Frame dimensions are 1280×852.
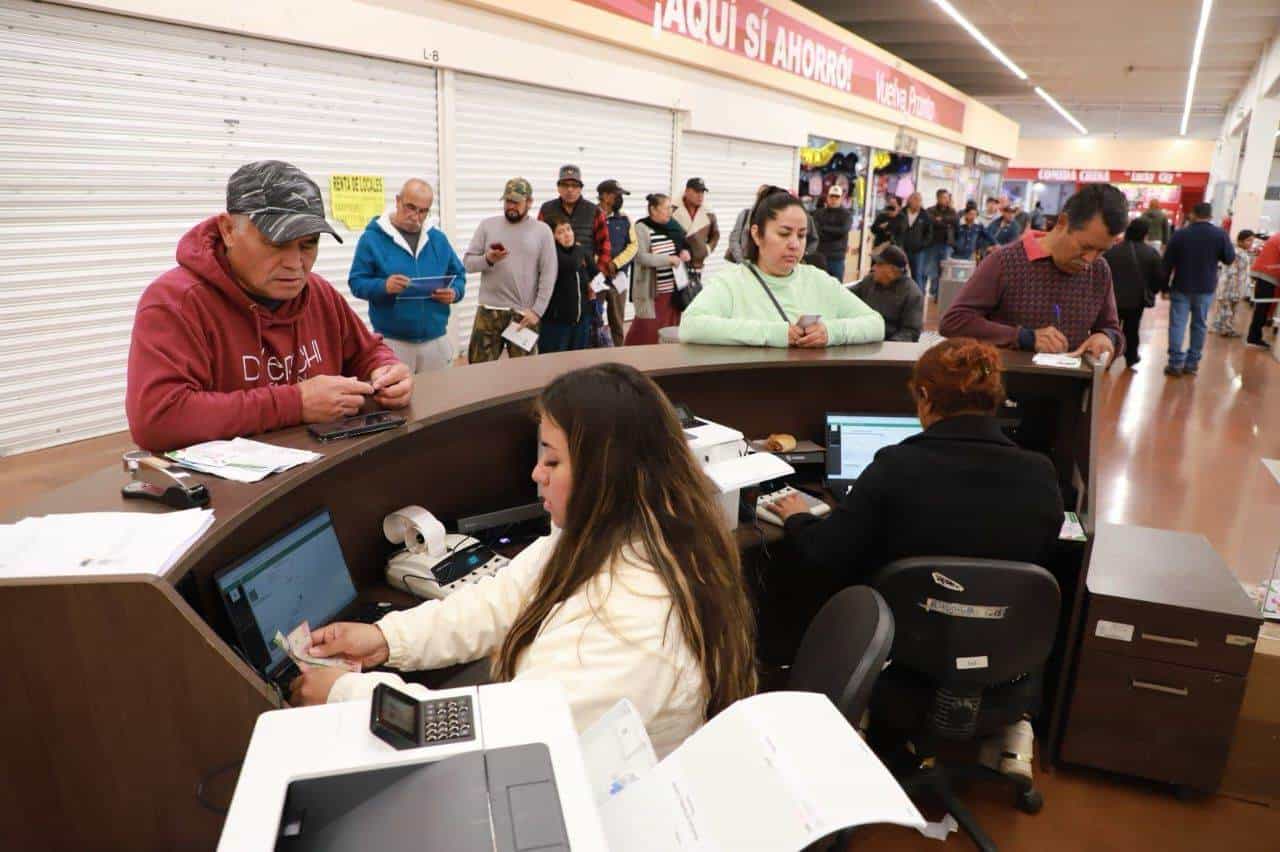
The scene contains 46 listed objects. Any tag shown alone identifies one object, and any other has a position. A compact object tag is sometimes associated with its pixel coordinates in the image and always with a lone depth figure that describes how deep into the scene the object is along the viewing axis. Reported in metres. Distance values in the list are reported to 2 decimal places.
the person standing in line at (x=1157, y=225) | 12.09
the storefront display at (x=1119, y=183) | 29.53
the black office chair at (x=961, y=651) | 2.03
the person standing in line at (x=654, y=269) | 6.45
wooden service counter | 1.16
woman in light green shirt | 3.07
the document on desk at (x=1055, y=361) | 2.85
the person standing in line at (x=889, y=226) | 11.16
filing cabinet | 2.43
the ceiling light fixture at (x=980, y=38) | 11.48
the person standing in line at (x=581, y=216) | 5.70
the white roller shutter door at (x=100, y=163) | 4.27
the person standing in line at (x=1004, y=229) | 14.73
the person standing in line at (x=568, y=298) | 5.62
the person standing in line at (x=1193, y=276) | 8.22
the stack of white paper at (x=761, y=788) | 0.78
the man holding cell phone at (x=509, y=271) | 5.29
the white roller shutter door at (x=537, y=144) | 6.90
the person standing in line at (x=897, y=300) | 5.09
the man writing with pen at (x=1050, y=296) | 3.06
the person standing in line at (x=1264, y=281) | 8.76
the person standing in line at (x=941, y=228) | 11.98
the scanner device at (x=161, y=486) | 1.41
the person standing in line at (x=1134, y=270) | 7.87
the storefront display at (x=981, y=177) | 21.55
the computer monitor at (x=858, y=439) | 2.99
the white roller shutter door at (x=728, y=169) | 9.88
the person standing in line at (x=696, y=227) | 7.24
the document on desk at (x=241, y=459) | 1.54
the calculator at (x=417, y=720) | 0.86
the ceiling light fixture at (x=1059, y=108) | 19.57
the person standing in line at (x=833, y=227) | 9.39
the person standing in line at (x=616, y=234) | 6.26
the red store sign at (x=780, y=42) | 8.44
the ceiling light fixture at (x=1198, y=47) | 10.59
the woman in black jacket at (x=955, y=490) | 2.14
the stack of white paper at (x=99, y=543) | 1.16
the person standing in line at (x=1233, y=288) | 11.52
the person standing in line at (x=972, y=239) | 14.73
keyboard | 2.63
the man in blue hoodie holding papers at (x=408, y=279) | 4.39
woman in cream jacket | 1.29
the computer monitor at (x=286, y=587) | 1.55
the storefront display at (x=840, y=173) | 12.98
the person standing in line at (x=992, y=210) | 16.30
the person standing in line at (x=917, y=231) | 11.62
